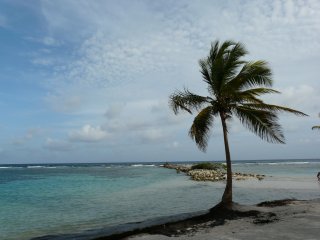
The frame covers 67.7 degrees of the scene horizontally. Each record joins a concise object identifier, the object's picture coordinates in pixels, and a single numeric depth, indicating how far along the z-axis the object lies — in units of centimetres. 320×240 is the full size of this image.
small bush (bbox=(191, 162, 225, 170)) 4651
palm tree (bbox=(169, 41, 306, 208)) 1084
